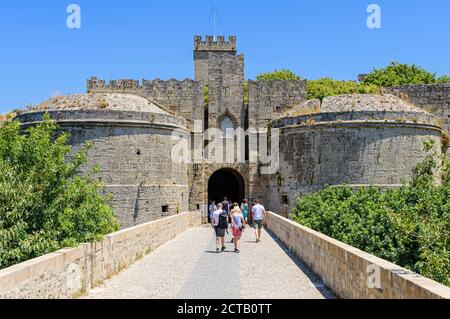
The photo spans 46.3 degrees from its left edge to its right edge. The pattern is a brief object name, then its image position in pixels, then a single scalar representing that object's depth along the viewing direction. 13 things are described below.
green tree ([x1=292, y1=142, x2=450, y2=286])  9.10
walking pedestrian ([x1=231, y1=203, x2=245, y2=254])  14.87
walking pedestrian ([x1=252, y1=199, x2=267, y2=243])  17.33
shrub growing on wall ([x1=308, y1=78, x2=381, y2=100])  30.50
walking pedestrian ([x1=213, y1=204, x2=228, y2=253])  14.74
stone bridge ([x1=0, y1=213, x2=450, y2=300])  6.17
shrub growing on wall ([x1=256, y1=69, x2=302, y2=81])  47.62
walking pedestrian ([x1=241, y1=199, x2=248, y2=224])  22.14
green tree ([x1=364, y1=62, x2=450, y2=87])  42.44
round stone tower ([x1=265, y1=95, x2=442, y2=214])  22.34
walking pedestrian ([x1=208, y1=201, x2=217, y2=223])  23.71
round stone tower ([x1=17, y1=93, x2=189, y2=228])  23.02
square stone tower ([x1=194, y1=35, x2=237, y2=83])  48.03
